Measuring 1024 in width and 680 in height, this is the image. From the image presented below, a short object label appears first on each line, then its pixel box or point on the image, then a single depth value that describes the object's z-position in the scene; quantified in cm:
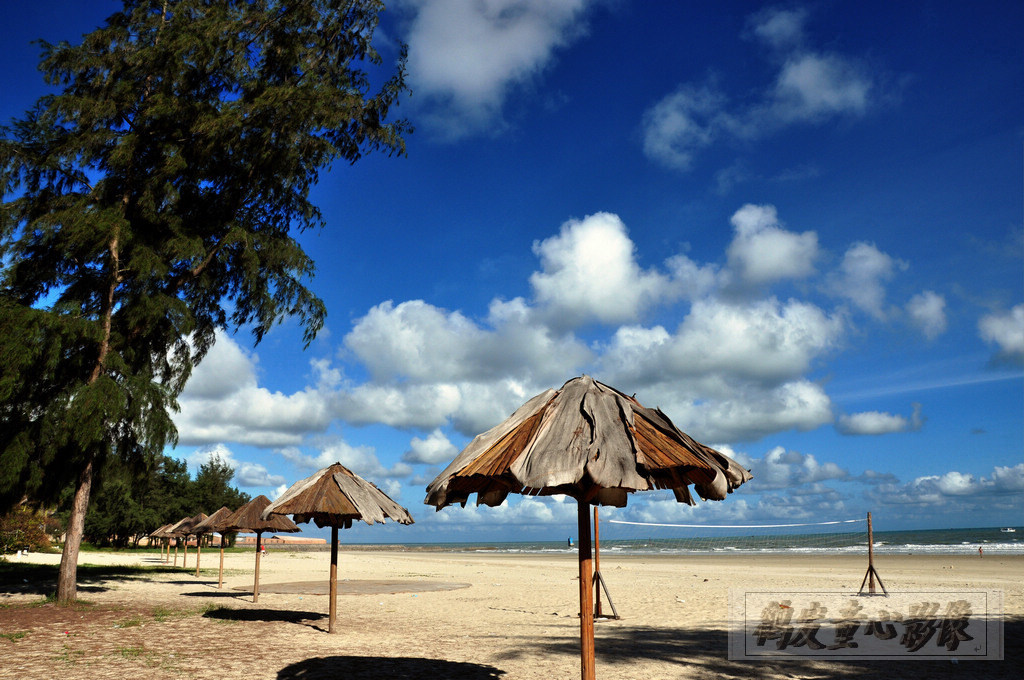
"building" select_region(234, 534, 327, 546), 13000
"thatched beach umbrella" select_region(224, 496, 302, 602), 1559
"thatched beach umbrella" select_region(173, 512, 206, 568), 2606
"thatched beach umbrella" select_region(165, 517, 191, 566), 2727
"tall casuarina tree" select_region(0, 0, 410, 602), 1588
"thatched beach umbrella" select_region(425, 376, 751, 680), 443
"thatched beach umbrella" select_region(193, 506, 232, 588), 1853
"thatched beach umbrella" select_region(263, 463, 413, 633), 1080
